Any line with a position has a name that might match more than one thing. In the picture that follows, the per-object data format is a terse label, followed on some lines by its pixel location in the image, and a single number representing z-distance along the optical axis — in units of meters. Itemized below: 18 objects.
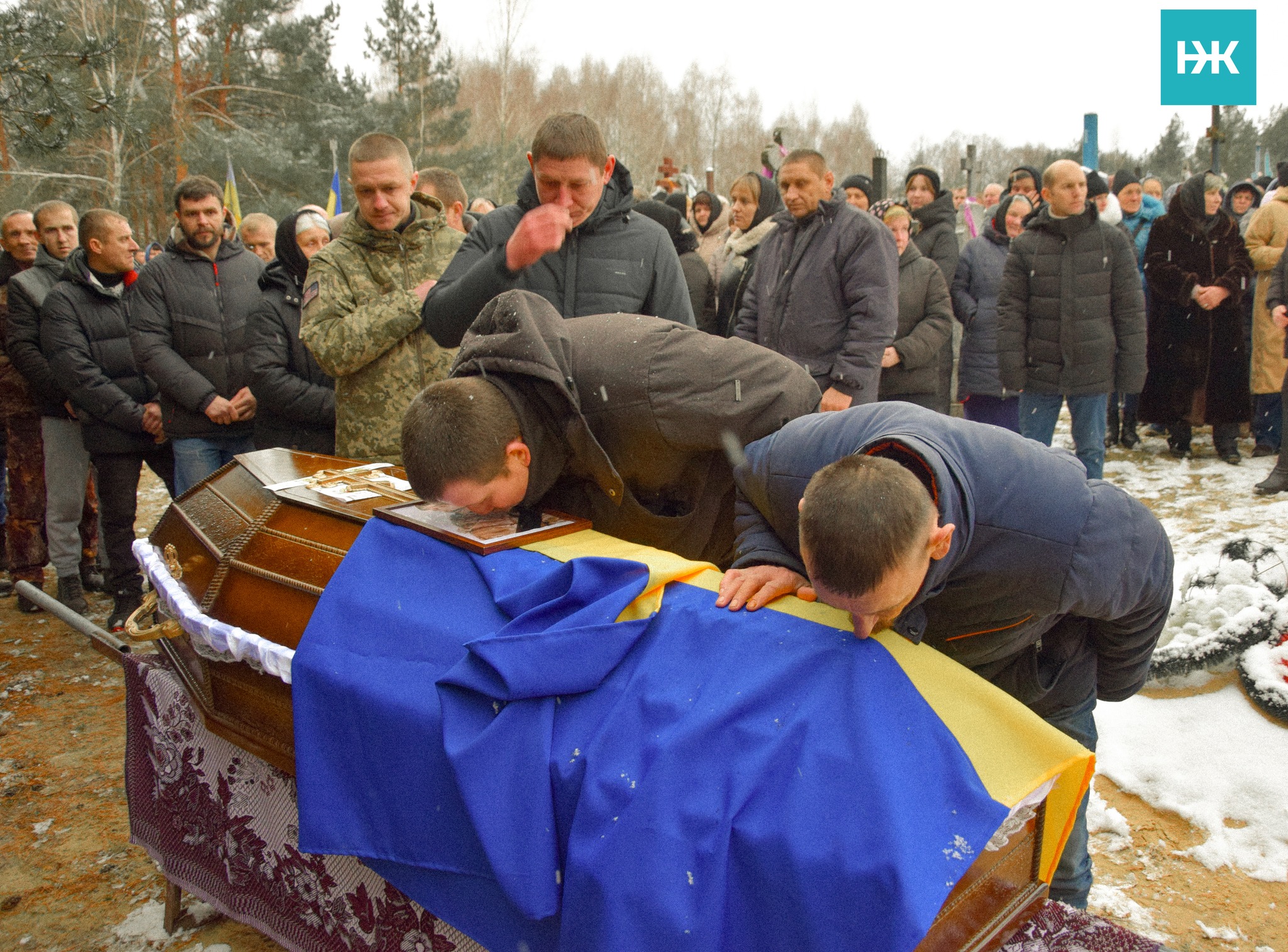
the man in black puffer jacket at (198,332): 3.91
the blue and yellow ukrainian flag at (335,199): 7.91
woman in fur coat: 6.27
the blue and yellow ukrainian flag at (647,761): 1.20
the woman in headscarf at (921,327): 4.82
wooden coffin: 1.96
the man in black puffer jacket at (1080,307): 4.85
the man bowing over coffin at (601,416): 1.79
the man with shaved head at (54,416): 4.55
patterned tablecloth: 1.74
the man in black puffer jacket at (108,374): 4.23
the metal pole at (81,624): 2.49
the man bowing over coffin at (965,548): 1.31
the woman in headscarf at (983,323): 5.82
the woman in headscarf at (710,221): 6.33
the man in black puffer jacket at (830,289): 3.74
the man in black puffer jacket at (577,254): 2.57
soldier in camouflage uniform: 2.92
